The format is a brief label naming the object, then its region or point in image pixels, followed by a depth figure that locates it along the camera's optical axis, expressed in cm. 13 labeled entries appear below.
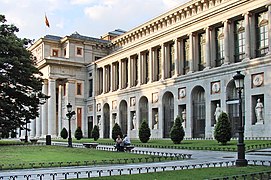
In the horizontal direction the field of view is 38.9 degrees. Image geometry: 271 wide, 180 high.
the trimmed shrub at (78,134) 5512
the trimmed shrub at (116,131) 4512
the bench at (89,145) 3548
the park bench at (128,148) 3078
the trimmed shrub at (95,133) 5224
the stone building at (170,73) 4225
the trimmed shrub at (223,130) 3284
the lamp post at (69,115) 3828
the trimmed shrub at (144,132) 4244
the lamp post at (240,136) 1792
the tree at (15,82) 4041
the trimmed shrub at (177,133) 3766
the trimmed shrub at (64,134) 6084
